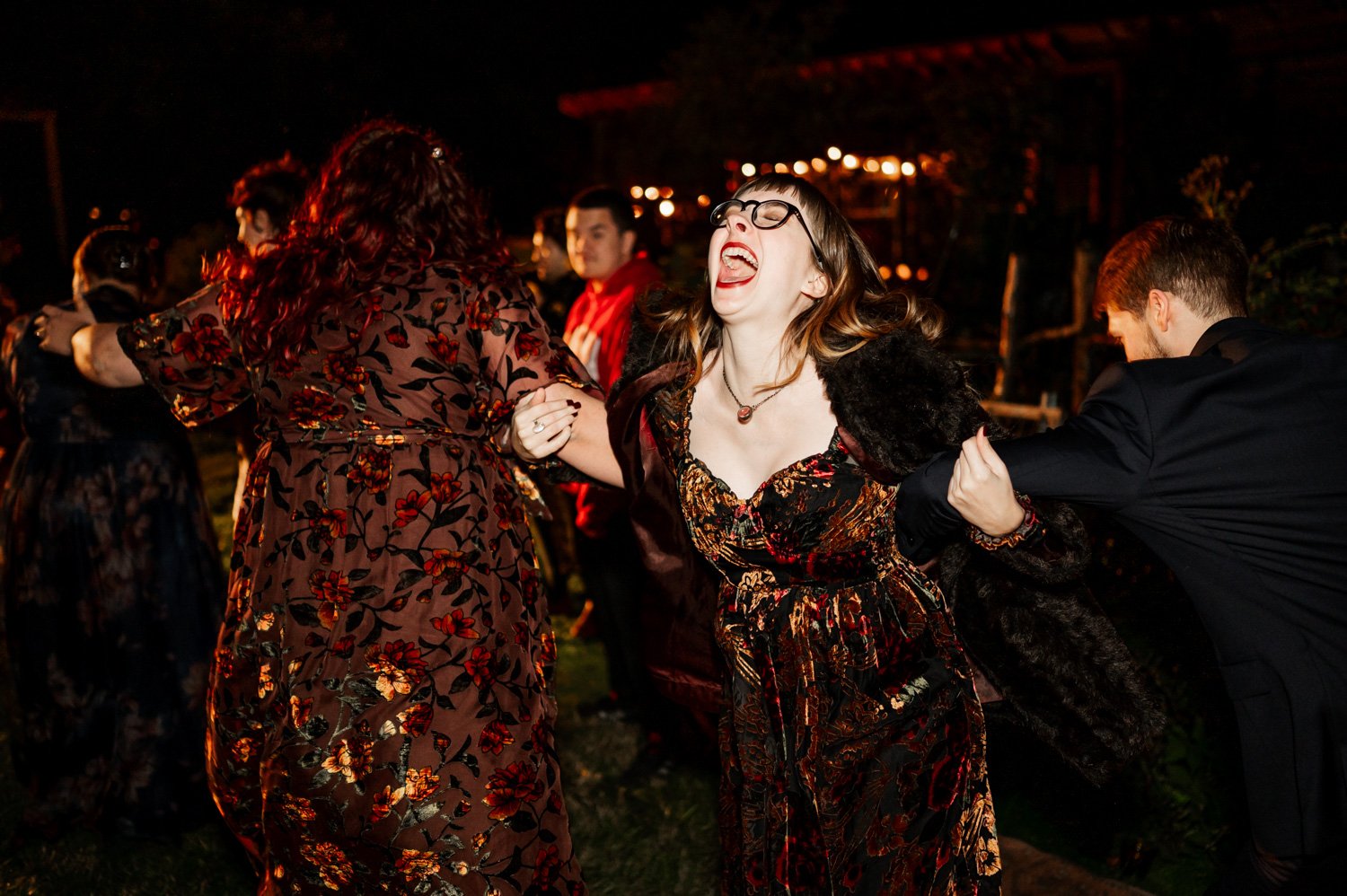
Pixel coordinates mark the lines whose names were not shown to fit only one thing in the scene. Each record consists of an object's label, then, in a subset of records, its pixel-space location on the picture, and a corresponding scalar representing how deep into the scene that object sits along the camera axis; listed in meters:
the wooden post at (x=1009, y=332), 6.12
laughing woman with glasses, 2.01
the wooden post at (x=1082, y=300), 5.69
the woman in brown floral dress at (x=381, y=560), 2.19
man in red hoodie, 4.06
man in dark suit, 1.81
